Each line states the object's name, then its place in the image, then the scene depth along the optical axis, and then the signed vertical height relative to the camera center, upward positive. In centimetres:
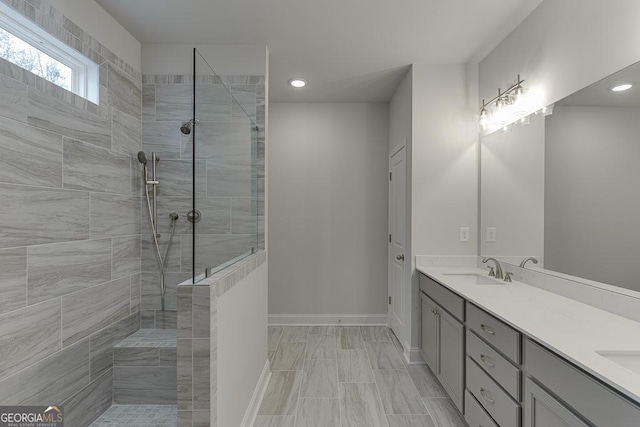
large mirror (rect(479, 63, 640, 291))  156 +17
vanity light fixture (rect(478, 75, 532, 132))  233 +80
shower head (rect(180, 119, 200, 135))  246 +64
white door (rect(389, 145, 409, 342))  329 -22
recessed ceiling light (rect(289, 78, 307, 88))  334 +134
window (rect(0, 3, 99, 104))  169 +90
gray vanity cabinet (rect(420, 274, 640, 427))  103 -67
